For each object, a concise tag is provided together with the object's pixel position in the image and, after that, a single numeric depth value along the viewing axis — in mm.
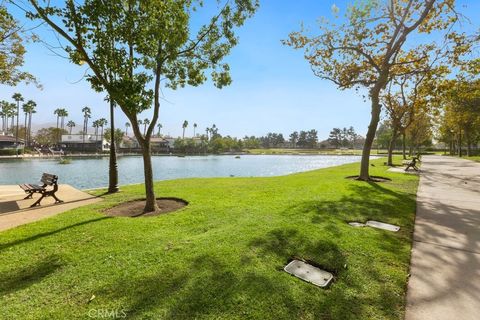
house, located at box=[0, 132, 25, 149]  72125
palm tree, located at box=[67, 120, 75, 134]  135950
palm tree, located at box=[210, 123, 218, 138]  163250
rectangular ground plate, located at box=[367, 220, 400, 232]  5848
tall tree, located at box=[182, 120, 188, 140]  153250
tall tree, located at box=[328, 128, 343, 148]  149750
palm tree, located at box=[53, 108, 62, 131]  104500
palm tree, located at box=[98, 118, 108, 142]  112169
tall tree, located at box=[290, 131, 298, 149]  167125
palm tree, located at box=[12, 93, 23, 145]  78625
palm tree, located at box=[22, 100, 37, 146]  81438
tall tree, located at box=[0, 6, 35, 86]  10812
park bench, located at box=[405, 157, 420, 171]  18453
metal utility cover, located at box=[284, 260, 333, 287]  3684
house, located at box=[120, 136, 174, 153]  109131
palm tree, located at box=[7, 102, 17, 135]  77544
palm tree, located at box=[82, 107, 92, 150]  111812
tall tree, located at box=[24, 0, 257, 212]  5883
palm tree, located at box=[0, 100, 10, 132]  78812
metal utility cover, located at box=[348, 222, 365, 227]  6004
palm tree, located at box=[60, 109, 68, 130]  104312
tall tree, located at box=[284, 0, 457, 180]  12102
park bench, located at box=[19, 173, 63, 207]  8634
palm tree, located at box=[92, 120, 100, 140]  114000
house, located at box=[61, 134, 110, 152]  92950
